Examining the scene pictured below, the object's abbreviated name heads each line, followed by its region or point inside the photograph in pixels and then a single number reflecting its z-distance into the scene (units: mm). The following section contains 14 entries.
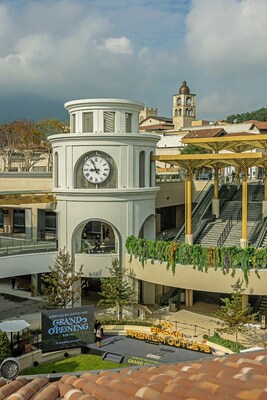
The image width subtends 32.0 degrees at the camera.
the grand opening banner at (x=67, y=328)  27781
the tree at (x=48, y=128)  74188
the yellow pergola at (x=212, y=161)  32844
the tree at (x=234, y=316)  27792
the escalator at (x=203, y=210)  39531
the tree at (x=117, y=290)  31641
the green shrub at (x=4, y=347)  24297
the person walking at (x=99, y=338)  28556
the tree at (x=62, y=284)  31219
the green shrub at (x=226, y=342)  27575
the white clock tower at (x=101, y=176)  33688
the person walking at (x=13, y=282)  42109
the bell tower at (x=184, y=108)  127562
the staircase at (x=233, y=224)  37844
